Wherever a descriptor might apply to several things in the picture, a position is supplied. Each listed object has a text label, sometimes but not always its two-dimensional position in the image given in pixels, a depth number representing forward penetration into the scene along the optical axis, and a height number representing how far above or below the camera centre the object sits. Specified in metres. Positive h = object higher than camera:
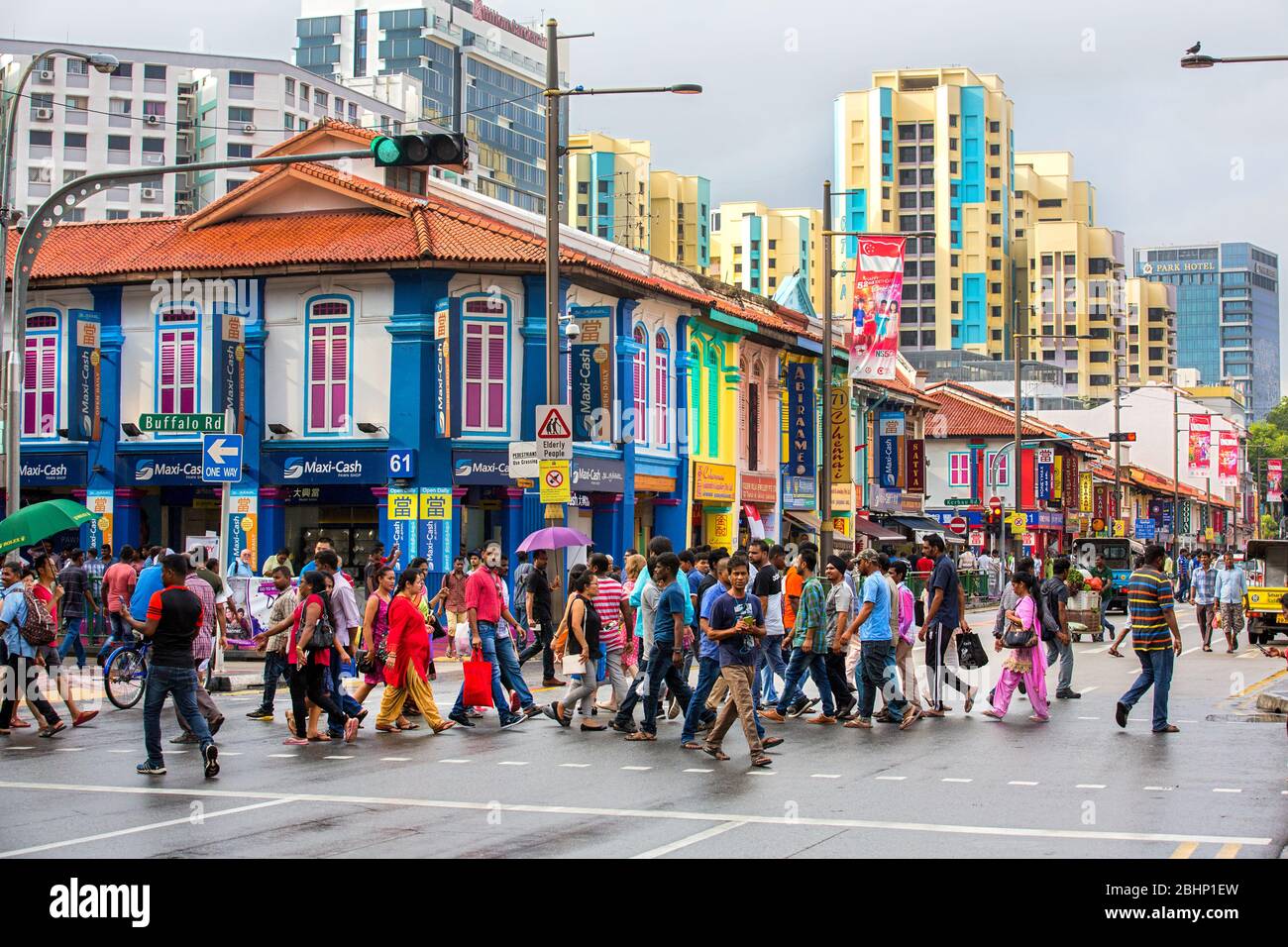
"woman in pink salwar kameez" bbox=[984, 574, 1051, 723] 17.84 -1.73
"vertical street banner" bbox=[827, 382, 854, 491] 49.41 +1.94
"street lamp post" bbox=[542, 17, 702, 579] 25.77 +4.65
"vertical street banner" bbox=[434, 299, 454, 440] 33.84 +2.76
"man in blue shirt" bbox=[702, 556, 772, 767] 14.22 -1.27
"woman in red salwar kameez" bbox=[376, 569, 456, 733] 16.56 -1.52
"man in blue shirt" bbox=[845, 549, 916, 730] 17.03 -1.38
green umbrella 19.81 -0.15
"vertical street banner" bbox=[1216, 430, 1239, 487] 81.88 +2.10
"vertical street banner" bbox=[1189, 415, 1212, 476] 76.91 +2.55
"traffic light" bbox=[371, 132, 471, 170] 16.88 +3.58
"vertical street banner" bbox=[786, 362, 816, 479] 48.00 +2.42
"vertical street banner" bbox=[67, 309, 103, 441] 35.81 +2.67
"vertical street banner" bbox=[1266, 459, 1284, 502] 116.74 +2.25
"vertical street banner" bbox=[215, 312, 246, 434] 34.84 +2.90
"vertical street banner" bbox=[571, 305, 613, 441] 34.50 +2.62
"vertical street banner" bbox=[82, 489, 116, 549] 36.09 -0.17
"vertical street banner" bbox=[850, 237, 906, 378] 36.28 +4.26
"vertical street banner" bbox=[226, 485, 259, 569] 35.00 -0.26
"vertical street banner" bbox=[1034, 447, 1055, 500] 75.00 +1.11
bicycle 19.80 -1.89
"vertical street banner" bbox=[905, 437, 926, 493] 60.72 +1.37
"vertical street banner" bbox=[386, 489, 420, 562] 30.25 -0.21
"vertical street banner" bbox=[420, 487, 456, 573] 33.53 -0.37
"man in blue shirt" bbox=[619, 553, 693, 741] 16.12 -1.25
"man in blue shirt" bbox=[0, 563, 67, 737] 16.41 -1.43
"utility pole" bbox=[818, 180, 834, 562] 35.56 +1.70
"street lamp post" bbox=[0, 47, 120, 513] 20.67 +1.74
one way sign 24.44 +0.74
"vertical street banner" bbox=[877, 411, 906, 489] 58.62 +2.10
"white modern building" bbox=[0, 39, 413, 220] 98.62 +23.04
